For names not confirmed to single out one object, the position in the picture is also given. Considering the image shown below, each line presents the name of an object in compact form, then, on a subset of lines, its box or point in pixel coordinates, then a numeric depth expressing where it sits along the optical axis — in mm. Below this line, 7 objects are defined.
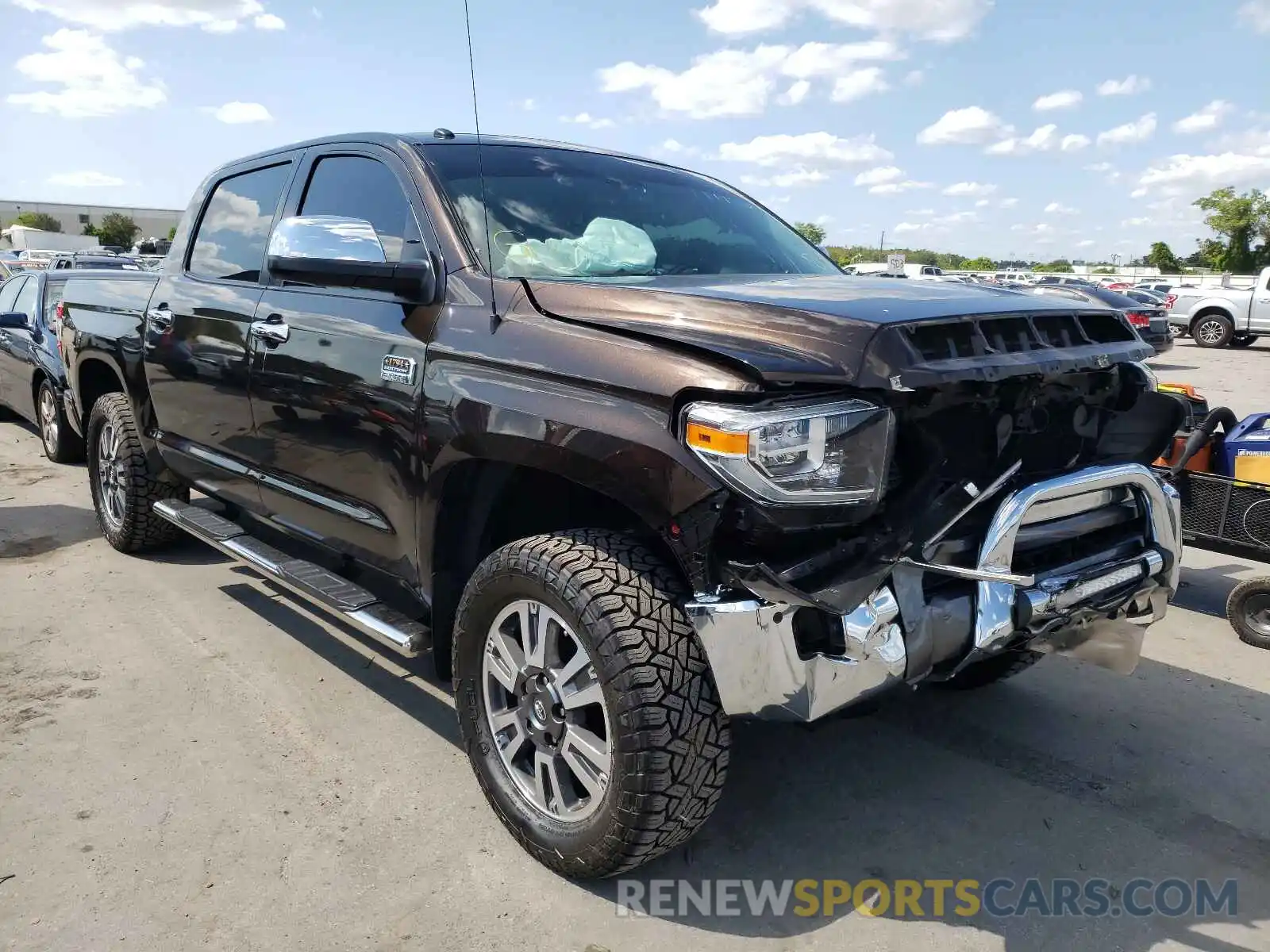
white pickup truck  19797
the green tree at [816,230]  58669
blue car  7883
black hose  4340
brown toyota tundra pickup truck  2094
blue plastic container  4395
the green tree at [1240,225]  48722
